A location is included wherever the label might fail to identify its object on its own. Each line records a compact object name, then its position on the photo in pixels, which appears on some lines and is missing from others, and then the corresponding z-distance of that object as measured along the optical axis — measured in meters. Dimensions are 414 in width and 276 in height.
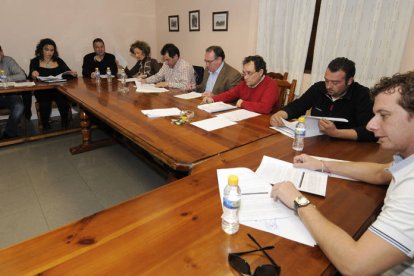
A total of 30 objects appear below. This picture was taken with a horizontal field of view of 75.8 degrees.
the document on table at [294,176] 1.07
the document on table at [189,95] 2.59
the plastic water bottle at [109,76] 3.50
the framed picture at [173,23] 4.79
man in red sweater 2.16
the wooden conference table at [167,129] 1.36
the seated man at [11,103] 3.30
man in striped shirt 3.29
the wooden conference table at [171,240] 0.69
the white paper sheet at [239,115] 1.95
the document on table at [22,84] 3.16
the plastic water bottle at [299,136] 1.43
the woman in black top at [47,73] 3.63
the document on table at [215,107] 2.11
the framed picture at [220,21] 3.92
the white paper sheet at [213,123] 1.73
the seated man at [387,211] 0.66
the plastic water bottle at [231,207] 0.80
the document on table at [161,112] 1.94
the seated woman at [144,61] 3.99
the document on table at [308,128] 1.61
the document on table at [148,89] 2.84
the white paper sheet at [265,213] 0.82
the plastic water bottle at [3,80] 3.05
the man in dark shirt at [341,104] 1.57
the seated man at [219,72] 2.82
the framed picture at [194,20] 4.39
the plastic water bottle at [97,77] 3.40
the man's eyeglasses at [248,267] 0.67
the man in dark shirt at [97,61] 4.19
